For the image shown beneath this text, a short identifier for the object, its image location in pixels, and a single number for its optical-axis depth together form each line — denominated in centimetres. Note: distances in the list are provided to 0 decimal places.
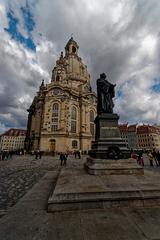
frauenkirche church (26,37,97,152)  3884
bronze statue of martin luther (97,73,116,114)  776
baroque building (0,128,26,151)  9569
